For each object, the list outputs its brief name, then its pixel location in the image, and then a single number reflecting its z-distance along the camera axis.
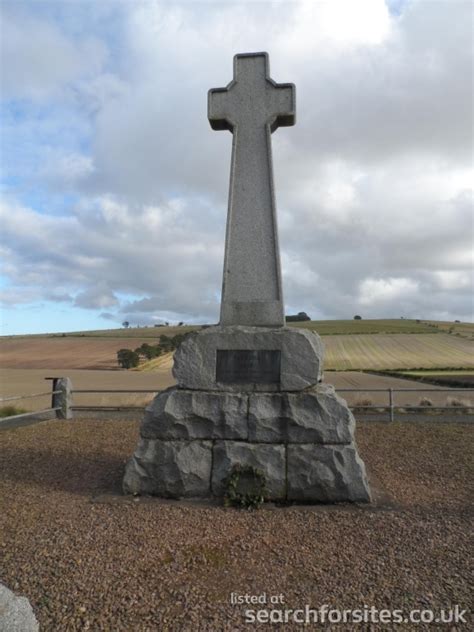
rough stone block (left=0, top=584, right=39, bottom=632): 2.64
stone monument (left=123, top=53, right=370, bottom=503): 5.09
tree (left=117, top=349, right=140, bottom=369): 36.06
